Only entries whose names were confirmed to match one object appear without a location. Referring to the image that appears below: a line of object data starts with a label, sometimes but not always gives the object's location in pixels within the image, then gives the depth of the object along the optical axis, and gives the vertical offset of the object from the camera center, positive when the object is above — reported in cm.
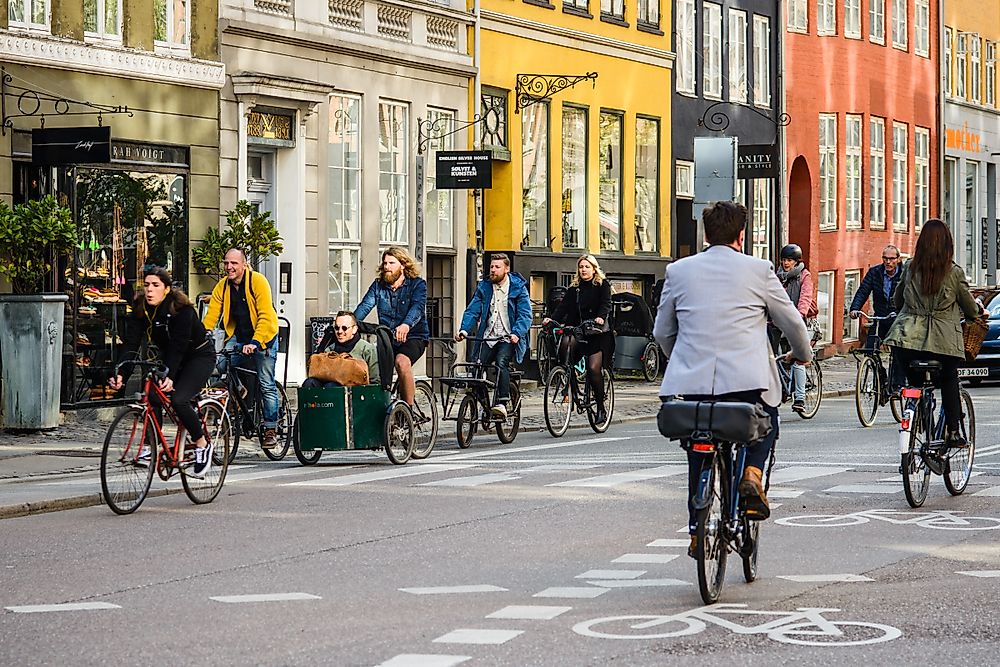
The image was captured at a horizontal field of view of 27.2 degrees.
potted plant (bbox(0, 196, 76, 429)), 2022 +6
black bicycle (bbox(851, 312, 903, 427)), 2198 -61
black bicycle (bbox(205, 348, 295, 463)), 1739 -55
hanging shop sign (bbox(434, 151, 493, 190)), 2742 +212
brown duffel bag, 1738 -33
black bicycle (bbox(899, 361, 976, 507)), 1317 -74
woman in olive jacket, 1342 +9
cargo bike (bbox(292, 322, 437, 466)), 1725 -76
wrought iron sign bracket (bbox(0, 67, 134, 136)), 2189 +248
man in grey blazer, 930 +1
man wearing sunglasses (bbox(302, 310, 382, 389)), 1741 -12
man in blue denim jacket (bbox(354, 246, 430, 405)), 1817 +25
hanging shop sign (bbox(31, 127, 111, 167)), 2141 +194
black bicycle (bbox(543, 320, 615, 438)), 2098 -66
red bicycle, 1366 -83
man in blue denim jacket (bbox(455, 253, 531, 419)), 1983 +9
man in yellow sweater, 1739 +15
